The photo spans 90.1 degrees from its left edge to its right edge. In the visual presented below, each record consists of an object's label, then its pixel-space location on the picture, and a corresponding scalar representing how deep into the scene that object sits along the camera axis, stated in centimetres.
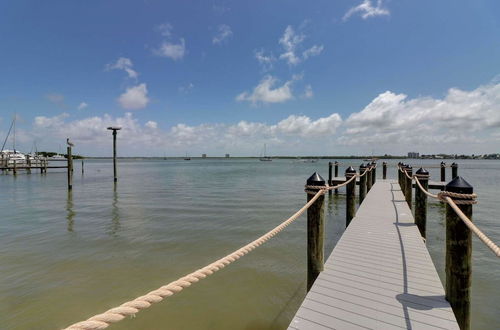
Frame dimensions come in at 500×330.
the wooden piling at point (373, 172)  1816
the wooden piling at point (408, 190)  991
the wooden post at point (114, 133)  2715
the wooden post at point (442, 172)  2160
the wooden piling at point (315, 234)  423
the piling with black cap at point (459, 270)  304
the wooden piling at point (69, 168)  2036
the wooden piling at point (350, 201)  866
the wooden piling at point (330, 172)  2297
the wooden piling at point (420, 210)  705
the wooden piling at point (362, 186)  1150
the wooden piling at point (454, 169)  1990
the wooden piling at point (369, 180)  1507
